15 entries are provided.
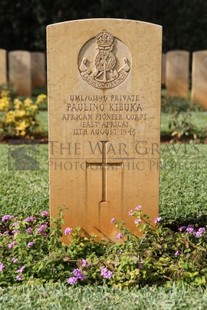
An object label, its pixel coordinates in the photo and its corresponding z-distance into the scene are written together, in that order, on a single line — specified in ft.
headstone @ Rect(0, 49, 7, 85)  33.17
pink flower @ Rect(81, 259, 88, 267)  9.54
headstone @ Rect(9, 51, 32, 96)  35.91
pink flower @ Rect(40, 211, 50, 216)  11.87
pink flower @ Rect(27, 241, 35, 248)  10.02
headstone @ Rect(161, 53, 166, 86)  44.33
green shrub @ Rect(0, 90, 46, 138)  22.35
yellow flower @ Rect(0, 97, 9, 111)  22.94
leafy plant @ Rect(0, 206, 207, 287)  9.38
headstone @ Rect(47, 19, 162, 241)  10.44
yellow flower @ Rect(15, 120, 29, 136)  22.12
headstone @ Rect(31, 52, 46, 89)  43.45
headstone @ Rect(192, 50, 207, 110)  32.09
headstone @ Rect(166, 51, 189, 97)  36.35
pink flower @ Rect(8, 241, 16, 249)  10.24
